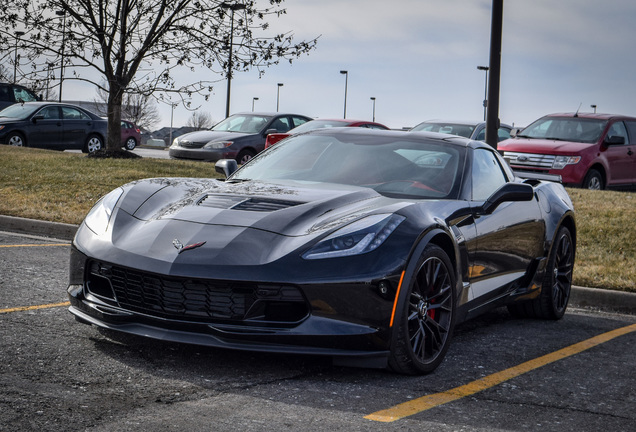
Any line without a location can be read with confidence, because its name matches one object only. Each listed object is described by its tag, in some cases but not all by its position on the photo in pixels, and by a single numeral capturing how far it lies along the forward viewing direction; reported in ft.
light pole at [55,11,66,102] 54.92
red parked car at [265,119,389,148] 56.28
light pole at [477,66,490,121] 185.47
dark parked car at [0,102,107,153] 68.69
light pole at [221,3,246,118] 55.88
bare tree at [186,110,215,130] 321.52
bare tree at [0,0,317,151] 55.47
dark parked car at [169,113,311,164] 59.72
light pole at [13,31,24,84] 54.52
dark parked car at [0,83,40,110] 82.64
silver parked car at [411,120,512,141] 56.65
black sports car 13.52
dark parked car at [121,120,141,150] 104.68
